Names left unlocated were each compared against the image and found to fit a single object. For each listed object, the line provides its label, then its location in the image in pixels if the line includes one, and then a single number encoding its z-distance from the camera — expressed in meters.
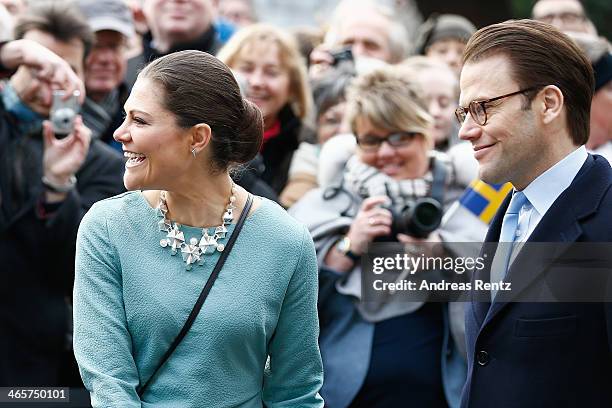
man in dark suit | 5.91
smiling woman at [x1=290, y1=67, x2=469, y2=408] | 8.70
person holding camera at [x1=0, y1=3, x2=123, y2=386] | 9.10
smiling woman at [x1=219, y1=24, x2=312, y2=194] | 10.97
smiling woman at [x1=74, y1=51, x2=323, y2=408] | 6.03
